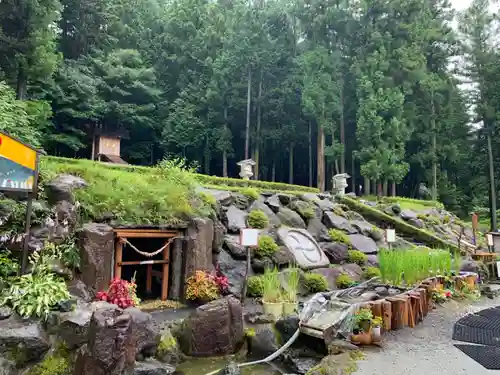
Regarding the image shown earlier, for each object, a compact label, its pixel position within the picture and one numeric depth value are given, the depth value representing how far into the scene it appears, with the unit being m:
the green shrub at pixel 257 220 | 10.34
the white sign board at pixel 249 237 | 6.91
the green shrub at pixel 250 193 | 11.77
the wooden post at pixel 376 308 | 5.83
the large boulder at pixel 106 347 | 4.14
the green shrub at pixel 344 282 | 9.24
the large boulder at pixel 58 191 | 6.38
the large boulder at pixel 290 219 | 11.28
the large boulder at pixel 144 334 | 4.85
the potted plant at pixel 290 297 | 6.52
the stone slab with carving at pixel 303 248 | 9.66
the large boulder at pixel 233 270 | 7.99
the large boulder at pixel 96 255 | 6.11
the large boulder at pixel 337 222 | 12.24
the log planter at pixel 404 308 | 5.90
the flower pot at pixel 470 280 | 9.14
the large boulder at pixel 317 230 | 11.34
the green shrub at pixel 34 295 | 4.68
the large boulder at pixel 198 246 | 7.43
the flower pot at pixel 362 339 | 5.38
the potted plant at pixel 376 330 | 5.39
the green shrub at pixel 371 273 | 10.01
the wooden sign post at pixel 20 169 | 4.84
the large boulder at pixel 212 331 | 5.29
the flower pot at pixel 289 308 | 6.50
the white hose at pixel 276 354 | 5.07
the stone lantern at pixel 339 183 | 16.52
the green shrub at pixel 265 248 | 9.12
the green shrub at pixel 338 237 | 11.34
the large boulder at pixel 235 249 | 8.95
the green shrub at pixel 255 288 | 8.12
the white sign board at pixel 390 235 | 9.99
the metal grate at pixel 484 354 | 4.60
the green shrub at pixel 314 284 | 8.77
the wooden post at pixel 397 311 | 6.06
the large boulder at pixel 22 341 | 4.26
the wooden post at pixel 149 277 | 8.36
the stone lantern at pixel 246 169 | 15.87
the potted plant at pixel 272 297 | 6.47
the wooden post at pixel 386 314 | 5.90
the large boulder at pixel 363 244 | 11.50
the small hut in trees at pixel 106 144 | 18.75
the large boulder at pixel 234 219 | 9.71
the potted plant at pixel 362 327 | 5.39
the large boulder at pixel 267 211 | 11.02
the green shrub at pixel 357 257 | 10.75
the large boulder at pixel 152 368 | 4.45
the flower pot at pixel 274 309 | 6.46
